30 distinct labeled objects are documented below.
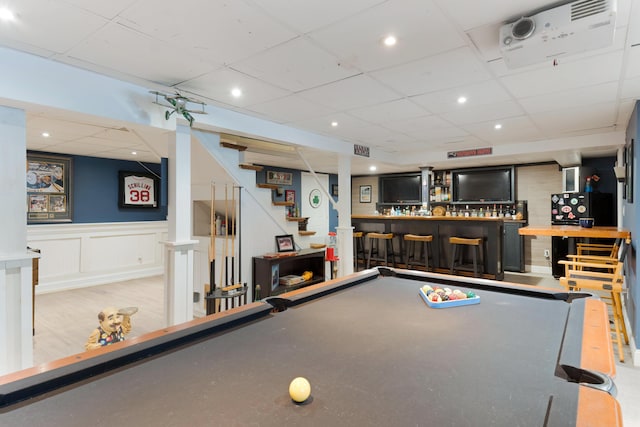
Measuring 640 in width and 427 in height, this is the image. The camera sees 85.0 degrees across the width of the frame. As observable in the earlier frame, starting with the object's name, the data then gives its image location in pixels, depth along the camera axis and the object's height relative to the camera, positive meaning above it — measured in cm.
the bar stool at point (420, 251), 599 -61
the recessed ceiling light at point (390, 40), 205 +105
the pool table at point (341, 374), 88 -50
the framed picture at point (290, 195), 815 +47
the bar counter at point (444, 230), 557 -26
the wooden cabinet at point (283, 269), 438 -77
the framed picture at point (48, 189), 542 +42
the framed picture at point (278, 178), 643 +71
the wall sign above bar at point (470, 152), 573 +107
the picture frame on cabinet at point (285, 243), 480 -39
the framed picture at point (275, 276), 449 -80
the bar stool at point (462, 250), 547 -58
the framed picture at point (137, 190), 647 +49
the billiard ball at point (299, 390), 94 -47
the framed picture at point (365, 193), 959 +61
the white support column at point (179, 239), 315 -22
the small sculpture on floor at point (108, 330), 254 -85
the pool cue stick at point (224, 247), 425 -39
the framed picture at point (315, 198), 894 +45
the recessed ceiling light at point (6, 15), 175 +103
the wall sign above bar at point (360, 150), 549 +105
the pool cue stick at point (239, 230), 433 -19
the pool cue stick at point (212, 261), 351 -47
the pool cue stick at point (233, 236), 412 -25
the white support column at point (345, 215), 540 +1
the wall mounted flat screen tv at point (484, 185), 706 +64
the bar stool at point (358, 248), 695 -66
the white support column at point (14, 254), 230 -27
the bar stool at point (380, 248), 654 -64
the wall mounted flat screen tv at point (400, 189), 848 +67
